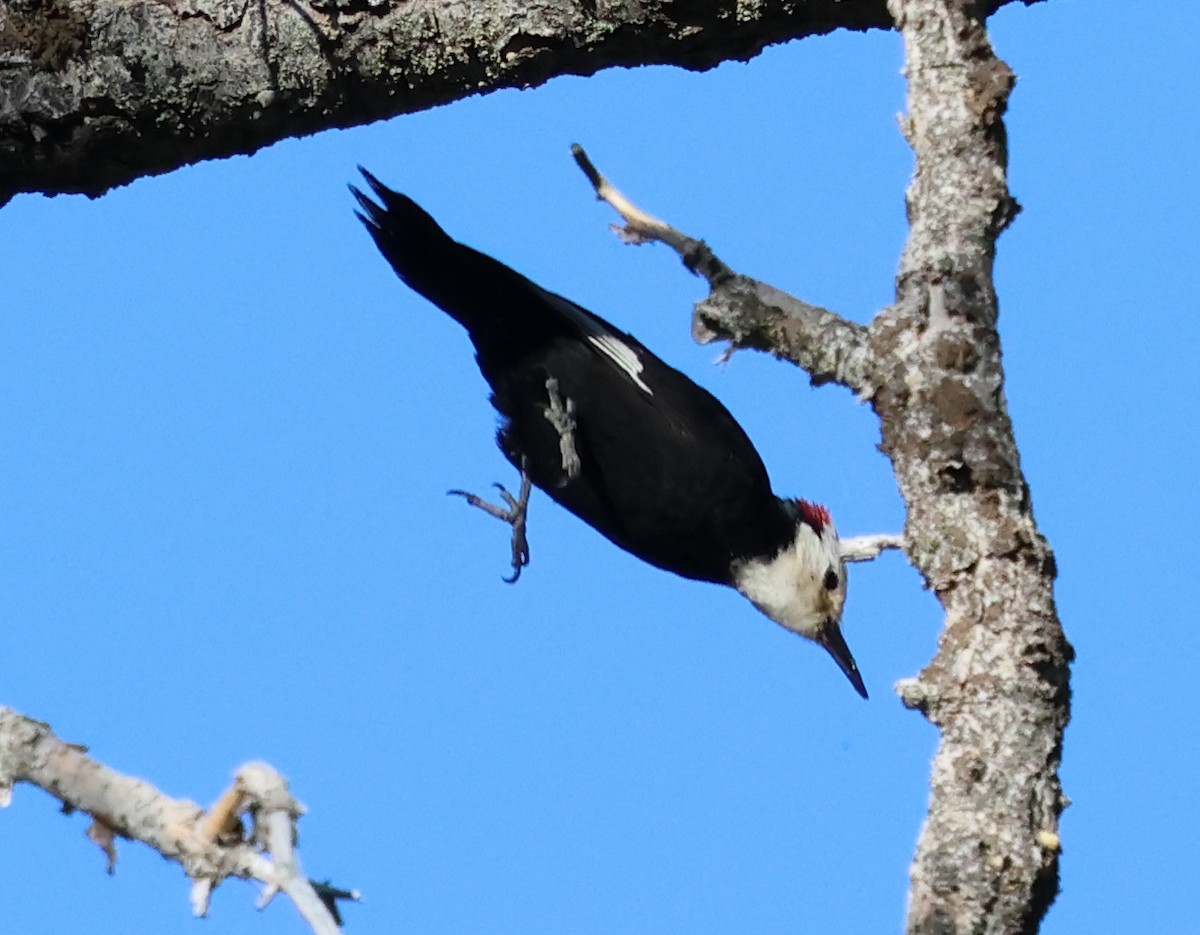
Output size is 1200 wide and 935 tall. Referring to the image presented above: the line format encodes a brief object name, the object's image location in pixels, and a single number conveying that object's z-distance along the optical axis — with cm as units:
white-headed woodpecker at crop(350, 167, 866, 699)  920
